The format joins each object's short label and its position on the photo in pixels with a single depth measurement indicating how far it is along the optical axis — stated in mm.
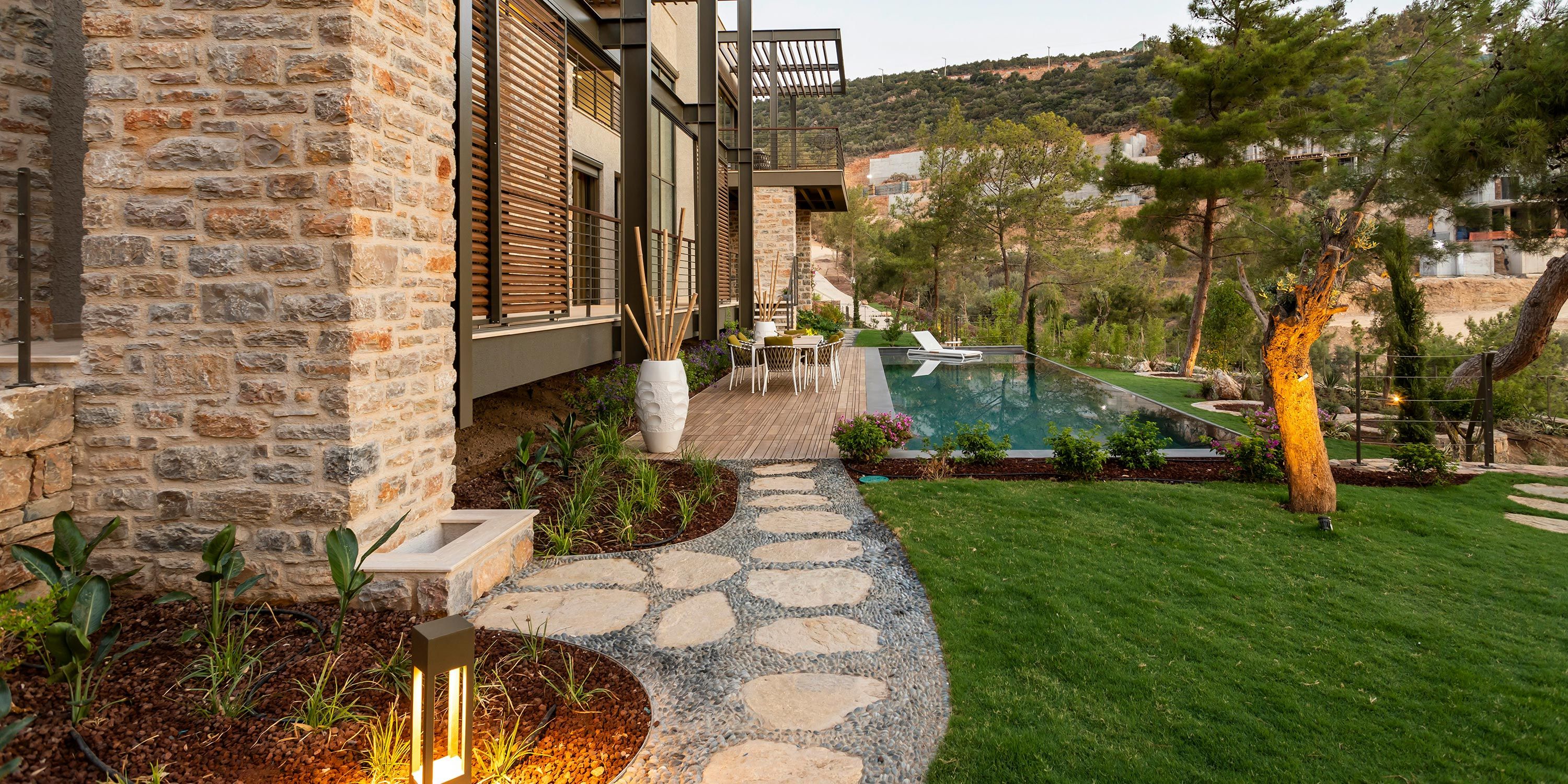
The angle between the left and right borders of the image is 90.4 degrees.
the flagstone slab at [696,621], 2855
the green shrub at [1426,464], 5703
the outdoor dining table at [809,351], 9680
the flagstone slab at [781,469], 5574
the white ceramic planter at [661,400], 5715
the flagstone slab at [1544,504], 4961
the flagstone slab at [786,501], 4742
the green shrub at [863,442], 5715
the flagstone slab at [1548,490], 5324
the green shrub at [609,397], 6141
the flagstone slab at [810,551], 3773
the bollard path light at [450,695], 1493
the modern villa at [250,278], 2787
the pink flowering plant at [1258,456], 5500
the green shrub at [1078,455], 5438
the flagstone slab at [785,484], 5160
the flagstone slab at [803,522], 4262
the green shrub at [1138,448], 5773
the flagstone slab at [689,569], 3461
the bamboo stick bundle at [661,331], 5648
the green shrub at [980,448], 5785
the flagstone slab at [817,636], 2783
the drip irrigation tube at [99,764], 1783
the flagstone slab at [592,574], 3455
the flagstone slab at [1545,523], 4539
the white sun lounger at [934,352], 15719
